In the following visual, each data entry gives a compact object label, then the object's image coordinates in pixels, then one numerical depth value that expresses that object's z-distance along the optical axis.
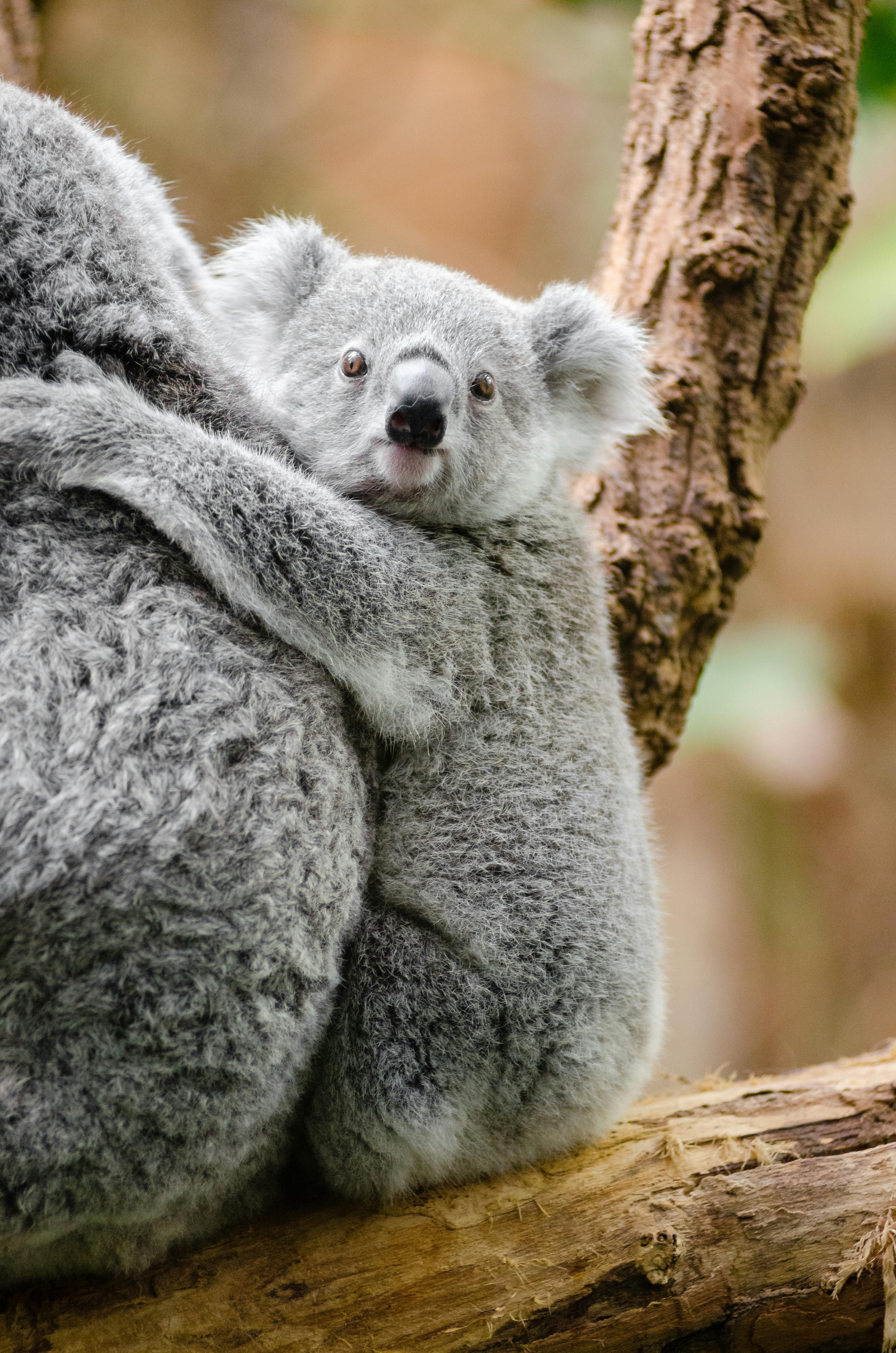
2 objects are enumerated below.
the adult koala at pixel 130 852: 4.05
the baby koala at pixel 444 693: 4.70
